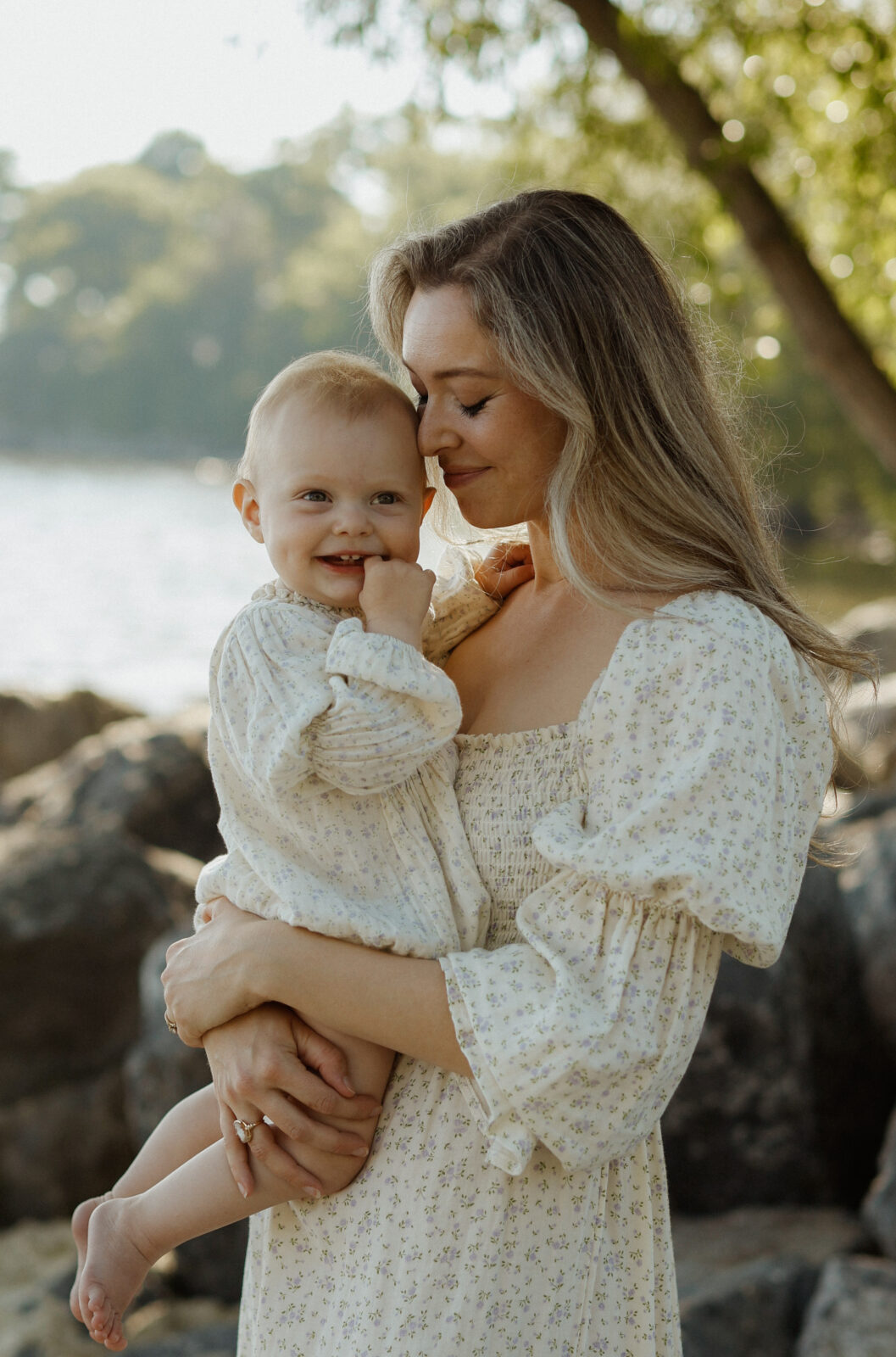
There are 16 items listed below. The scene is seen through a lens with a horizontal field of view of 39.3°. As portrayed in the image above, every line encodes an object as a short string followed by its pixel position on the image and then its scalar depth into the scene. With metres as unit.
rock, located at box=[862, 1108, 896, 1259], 3.27
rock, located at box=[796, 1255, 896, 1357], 2.77
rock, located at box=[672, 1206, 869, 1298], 3.41
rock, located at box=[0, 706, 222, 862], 5.51
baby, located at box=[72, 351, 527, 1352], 1.67
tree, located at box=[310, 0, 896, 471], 5.34
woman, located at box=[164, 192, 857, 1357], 1.55
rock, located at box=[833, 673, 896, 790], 7.51
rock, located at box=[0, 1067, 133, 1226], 4.42
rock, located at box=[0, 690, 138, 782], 8.07
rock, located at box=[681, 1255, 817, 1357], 2.96
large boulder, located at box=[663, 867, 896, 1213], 3.57
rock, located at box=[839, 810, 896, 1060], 3.94
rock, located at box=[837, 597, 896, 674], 11.71
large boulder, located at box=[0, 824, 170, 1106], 4.45
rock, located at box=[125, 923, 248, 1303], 3.81
